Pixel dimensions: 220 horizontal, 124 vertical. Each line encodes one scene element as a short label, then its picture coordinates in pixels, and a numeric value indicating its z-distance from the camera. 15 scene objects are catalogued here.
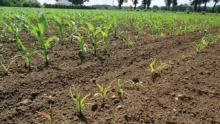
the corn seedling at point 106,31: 2.68
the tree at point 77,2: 63.36
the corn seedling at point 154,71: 2.17
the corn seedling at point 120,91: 1.71
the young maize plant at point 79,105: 1.36
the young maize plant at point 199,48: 3.27
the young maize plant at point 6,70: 2.03
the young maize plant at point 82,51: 2.56
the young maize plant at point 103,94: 1.58
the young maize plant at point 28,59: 2.11
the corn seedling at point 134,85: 1.82
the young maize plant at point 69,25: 3.08
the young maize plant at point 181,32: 5.31
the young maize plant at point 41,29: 2.03
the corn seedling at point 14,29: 2.74
